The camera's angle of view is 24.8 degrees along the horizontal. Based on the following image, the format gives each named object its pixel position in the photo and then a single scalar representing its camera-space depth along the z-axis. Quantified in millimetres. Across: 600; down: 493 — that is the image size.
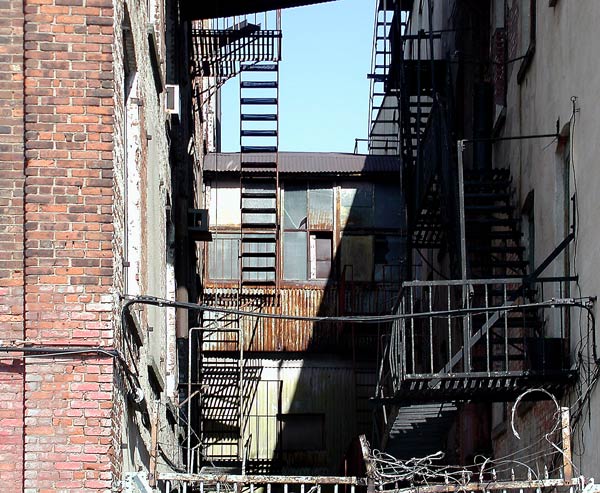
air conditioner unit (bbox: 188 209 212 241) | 23266
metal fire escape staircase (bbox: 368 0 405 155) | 27595
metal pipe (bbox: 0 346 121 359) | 10250
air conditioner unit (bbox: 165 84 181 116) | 19422
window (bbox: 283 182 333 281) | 31391
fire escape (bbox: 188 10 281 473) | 26594
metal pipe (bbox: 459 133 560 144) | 15477
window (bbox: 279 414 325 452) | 29812
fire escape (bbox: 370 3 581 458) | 14344
